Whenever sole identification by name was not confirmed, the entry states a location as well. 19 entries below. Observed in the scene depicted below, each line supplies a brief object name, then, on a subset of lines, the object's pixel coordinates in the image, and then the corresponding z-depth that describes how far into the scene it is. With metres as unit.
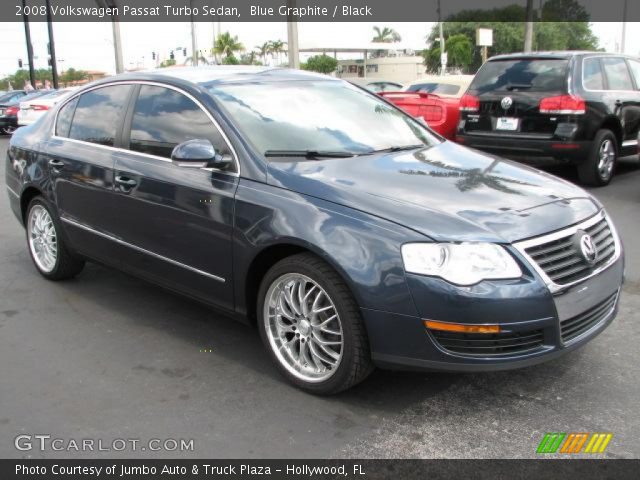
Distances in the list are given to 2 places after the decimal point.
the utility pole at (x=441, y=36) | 34.16
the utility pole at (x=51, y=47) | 32.81
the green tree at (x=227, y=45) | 73.38
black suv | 8.29
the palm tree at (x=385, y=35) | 108.25
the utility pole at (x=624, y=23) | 53.88
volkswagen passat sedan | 2.96
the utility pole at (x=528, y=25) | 23.89
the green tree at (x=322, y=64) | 73.66
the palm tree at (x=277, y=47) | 85.44
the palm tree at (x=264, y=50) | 87.19
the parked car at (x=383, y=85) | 21.01
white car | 17.86
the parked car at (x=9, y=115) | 21.33
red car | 10.13
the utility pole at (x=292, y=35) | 22.50
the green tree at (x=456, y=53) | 59.12
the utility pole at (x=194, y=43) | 41.28
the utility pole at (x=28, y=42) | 34.06
